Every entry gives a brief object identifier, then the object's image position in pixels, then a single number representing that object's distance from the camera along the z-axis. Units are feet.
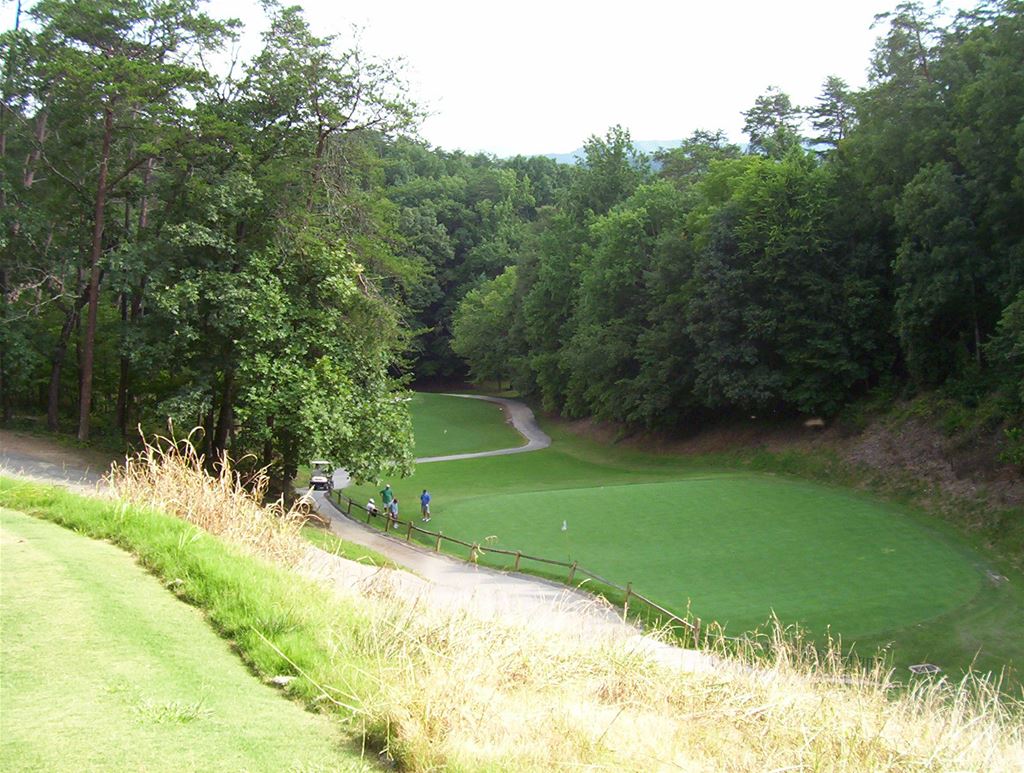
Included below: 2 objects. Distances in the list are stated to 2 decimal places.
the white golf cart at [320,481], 108.17
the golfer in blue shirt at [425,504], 96.32
